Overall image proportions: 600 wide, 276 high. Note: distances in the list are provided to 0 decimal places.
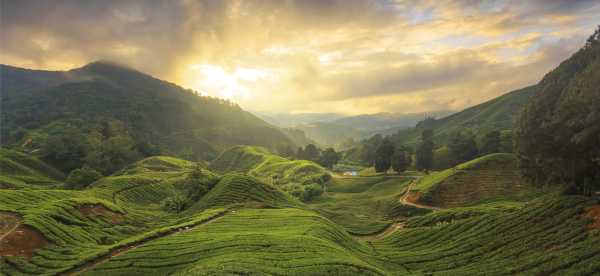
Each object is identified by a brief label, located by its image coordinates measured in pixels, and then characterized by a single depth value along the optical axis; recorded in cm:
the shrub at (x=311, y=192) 12399
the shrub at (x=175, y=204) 8412
